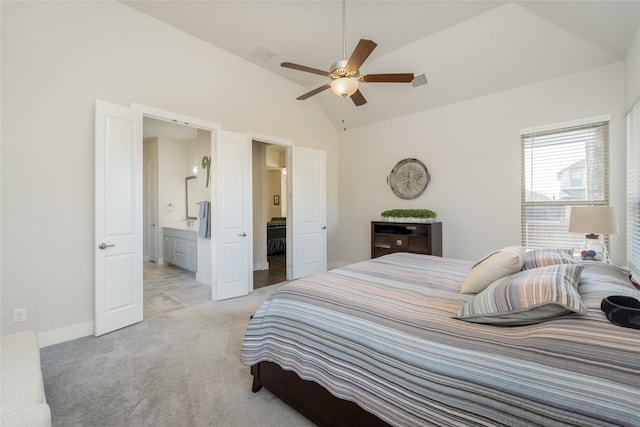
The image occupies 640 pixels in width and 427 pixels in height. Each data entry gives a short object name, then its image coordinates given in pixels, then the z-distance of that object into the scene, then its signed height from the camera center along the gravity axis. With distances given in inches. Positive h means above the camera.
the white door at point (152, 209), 249.9 +4.4
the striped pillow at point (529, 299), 42.8 -14.5
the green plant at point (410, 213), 166.1 -0.2
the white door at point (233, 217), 150.5 -2.2
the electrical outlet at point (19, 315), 95.4 -35.7
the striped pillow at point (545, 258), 69.9 -12.3
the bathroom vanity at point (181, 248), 202.1 -27.1
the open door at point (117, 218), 108.7 -1.6
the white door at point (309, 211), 190.1 +1.6
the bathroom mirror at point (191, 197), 261.9 +16.3
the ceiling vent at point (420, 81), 156.0 +77.2
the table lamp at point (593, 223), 94.0 -3.8
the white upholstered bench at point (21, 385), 41.6 -31.0
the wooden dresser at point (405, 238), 161.6 -15.7
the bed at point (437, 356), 34.1 -22.7
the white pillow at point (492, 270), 65.8 -14.3
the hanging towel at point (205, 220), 175.0 -4.2
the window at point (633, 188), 99.8 +9.3
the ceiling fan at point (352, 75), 90.5 +51.1
